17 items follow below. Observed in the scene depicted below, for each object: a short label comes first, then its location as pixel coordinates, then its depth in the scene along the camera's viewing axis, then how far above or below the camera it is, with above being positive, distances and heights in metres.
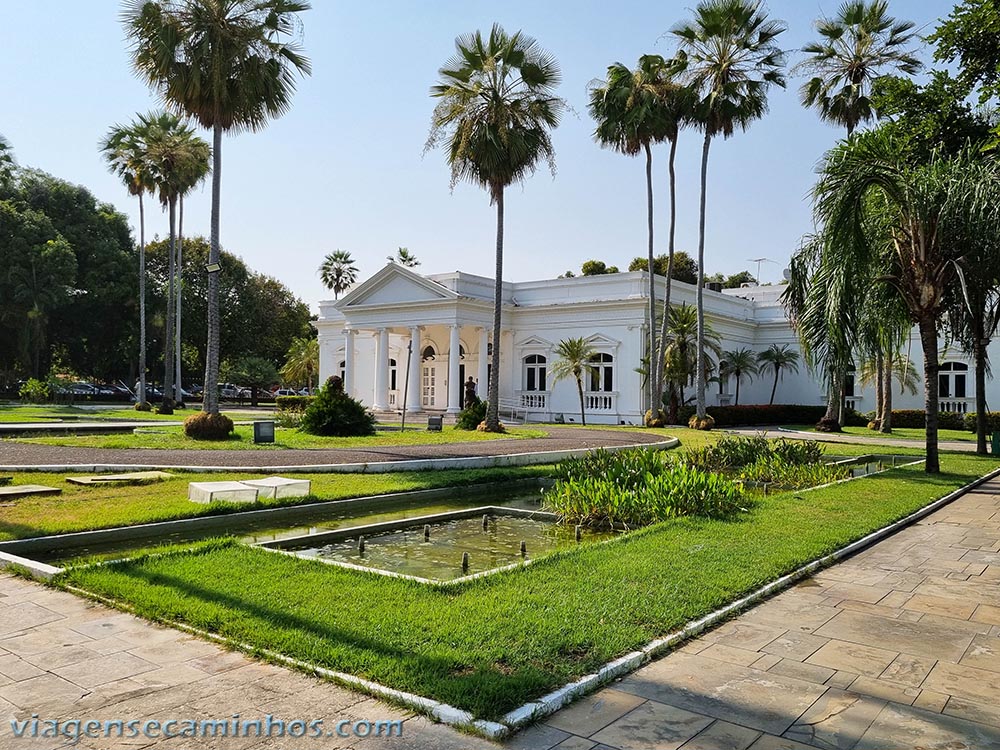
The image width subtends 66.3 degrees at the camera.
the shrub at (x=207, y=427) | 19.84 -1.05
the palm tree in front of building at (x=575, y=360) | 33.66 +1.48
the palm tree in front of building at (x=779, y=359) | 41.03 +2.02
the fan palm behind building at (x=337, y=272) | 63.75 +9.79
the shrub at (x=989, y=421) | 31.40 -0.92
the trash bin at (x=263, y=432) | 19.09 -1.11
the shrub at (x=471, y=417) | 27.53 -0.94
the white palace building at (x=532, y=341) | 35.41 +2.61
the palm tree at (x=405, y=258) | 62.12 +10.78
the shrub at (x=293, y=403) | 30.58 -0.63
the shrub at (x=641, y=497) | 9.68 -1.34
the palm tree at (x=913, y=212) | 13.25 +3.34
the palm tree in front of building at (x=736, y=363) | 39.38 +1.68
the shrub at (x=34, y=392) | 38.47 -0.42
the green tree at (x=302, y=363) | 52.16 +1.71
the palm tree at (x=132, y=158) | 34.38 +10.57
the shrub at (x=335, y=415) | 22.31 -0.79
